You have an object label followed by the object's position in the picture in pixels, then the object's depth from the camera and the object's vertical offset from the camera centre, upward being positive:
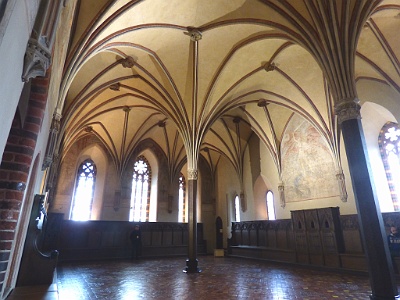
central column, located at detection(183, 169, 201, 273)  10.05 +0.37
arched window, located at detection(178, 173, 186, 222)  19.89 +2.51
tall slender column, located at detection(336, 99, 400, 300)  4.86 +0.50
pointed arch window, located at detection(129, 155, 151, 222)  18.36 +2.99
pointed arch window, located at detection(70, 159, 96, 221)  16.72 +2.69
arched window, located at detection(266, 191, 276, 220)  16.31 +1.69
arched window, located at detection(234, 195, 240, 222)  19.08 +1.79
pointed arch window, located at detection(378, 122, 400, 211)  11.28 +3.36
